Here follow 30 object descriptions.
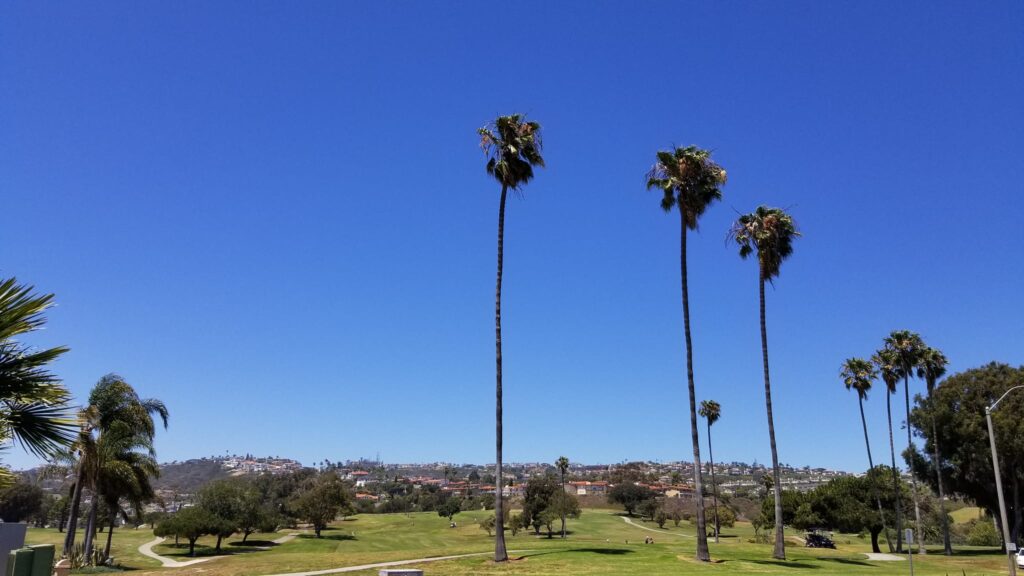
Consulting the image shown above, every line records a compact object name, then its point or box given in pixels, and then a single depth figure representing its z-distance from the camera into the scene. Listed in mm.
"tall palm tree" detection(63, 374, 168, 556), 40094
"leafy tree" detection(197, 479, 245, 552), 79125
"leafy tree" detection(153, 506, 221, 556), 74250
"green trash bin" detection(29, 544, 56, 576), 14836
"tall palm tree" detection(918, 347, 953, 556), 68950
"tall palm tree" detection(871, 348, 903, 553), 70812
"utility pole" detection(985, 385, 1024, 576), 28834
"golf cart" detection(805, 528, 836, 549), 75938
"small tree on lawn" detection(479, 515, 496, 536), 97438
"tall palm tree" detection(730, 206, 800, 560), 44844
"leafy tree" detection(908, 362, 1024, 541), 61188
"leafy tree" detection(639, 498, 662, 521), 146625
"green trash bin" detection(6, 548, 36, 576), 14430
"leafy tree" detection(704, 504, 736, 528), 112000
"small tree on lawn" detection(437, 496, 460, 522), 149450
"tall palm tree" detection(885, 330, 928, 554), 68250
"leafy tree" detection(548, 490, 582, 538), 95638
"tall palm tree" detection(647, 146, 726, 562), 39053
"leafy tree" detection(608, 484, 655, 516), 167488
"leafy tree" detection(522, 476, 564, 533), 97506
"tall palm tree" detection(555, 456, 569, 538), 123912
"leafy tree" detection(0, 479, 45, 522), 130750
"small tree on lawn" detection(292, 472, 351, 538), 99312
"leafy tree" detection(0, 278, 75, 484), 10297
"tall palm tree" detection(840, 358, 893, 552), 73125
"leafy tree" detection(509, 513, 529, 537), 96300
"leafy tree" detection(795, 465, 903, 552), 70938
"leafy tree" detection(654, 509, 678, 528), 124625
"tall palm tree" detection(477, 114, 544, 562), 38188
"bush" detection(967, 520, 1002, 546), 98375
